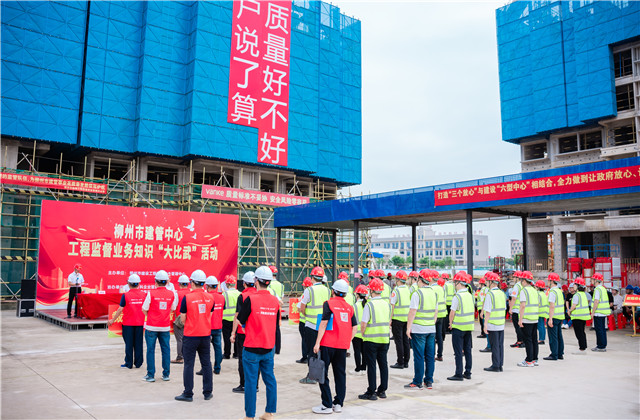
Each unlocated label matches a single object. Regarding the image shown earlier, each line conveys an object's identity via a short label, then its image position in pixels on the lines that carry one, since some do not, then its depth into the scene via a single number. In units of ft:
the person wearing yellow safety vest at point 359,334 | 26.27
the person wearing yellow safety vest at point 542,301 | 38.47
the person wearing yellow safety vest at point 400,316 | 33.44
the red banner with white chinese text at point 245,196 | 102.53
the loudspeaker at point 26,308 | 66.01
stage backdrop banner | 65.92
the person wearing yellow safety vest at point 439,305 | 32.36
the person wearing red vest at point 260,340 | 20.79
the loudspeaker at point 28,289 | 65.72
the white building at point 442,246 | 376.07
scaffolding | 87.40
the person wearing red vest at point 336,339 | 23.15
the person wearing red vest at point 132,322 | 31.86
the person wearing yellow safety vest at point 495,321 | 33.17
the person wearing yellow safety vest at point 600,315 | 43.16
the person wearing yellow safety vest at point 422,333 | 28.55
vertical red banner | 120.78
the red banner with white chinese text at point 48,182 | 82.33
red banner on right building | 48.70
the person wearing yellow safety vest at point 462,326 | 30.81
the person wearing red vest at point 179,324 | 32.63
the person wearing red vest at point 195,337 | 25.00
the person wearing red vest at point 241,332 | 24.70
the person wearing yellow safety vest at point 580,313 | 41.42
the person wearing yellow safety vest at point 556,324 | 38.09
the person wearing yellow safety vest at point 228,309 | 34.06
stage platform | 52.95
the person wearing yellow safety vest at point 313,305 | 30.66
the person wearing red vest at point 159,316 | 29.63
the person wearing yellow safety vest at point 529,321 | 35.29
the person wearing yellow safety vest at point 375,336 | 25.21
